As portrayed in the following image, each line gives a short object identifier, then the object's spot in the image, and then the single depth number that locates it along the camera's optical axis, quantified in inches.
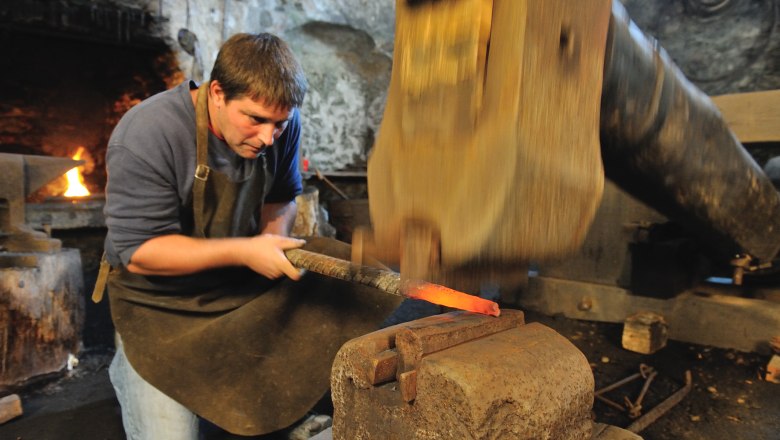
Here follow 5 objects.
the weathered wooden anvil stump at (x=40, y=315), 106.7
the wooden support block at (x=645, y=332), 119.6
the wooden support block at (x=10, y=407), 97.2
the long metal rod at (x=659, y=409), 84.3
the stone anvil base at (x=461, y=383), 42.2
